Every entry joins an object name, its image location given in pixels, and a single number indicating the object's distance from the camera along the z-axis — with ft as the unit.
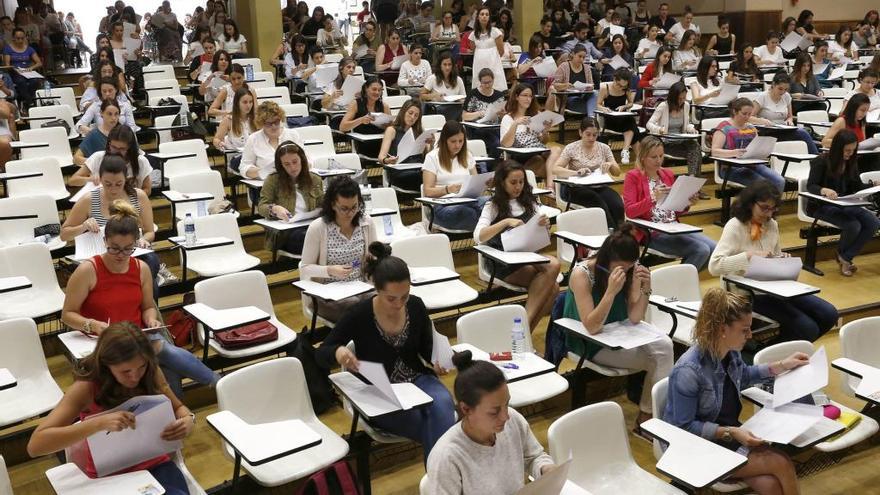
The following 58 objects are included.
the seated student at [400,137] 24.04
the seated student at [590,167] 22.85
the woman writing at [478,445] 9.66
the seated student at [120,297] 13.91
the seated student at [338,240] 16.24
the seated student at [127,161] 20.15
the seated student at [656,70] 34.12
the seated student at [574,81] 33.01
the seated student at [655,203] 20.13
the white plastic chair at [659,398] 12.42
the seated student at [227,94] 28.89
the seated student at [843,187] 22.33
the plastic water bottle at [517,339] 13.97
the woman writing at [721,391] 11.84
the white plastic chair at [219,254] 18.67
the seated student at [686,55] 38.83
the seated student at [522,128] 25.50
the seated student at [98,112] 26.16
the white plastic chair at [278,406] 11.96
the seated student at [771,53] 40.06
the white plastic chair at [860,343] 14.92
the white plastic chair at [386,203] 20.52
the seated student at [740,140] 25.22
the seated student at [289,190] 19.54
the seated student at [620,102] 30.58
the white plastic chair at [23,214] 19.52
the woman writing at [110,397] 10.55
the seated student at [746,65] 37.58
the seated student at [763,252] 17.24
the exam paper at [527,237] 17.85
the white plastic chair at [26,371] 13.69
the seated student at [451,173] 21.17
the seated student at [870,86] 30.83
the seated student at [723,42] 46.09
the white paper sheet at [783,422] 11.88
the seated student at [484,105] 28.19
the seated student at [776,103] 29.50
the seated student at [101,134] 23.71
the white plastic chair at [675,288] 16.74
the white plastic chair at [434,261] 17.30
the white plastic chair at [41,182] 22.75
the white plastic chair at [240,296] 15.17
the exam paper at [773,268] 16.93
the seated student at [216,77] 31.19
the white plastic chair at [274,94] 31.32
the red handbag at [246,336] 15.12
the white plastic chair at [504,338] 13.98
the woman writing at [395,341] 12.75
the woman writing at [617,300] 14.57
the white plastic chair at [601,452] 11.59
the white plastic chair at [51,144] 26.03
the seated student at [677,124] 27.37
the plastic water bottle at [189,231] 17.89
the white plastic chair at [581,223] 19.55
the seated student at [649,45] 42.98
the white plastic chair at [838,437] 12.87
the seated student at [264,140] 22.70
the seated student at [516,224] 18.25
